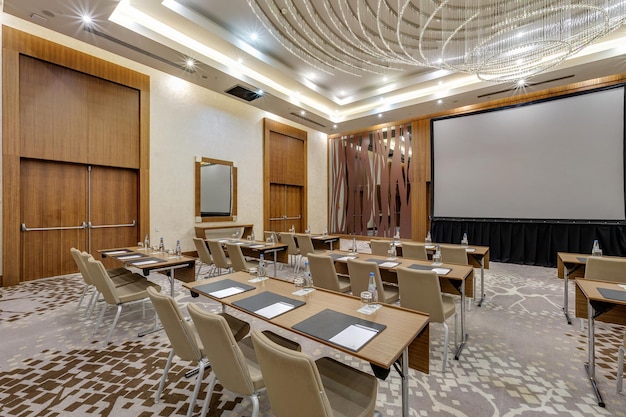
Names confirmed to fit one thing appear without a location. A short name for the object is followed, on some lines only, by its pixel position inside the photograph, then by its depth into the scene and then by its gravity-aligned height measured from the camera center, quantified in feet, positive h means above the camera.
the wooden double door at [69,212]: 16.85 -0.27
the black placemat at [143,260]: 10.68 -2.22
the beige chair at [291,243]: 20.68 -2.65
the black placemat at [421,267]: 10.21 -2.25
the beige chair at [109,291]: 9.39 -3.05
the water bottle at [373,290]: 6.59 -1.98
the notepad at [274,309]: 5.97 -2.29
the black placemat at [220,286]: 7.71 -2.25
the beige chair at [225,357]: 4.59 -2.62
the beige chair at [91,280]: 11.15 -3.12
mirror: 24.71 +1.69
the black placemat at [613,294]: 6.80 -2.21
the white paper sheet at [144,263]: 10.93 -2.21
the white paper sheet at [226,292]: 7.18 -2.25
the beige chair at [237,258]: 14.43 -2.66
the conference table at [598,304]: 6.84 -2.55
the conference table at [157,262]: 10.89 -2.25
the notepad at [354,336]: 4.66 -2.29
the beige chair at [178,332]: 5.63 -2.65
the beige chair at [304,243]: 19.08 -2.47
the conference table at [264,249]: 16.32 -2.49
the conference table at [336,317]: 4.66 -2.29
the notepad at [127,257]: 12.27 -2.24
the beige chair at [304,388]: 3.51 -2.56
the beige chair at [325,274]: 10.91 -2.69
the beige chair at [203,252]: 17.19 -2.78
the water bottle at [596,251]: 11.97 -1.89
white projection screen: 19.86 +3.84
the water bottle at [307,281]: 7.85 -2.07
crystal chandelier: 14.64 +10.88
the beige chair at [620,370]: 7.09 -4.22
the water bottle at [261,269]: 8.79 -1.96
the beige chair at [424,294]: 8.12 -2.64
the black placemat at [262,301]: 6.39 -2.28
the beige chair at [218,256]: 15.73 -2.77
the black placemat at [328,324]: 5.10 -2.30
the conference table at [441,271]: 9.01 -2.26
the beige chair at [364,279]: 9.64 -2.58
